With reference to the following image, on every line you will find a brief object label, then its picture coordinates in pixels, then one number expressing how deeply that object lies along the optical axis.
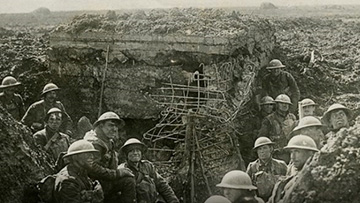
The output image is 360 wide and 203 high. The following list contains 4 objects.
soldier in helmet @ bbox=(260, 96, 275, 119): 8.52
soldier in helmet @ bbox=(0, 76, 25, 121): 8.10
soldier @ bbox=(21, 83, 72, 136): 7.94
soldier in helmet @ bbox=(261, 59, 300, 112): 9.54
